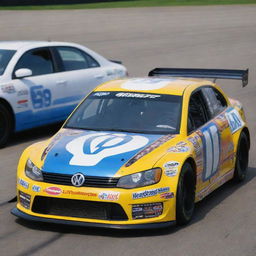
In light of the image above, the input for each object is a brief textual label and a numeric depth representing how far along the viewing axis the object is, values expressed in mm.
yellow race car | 7547
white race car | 12578
